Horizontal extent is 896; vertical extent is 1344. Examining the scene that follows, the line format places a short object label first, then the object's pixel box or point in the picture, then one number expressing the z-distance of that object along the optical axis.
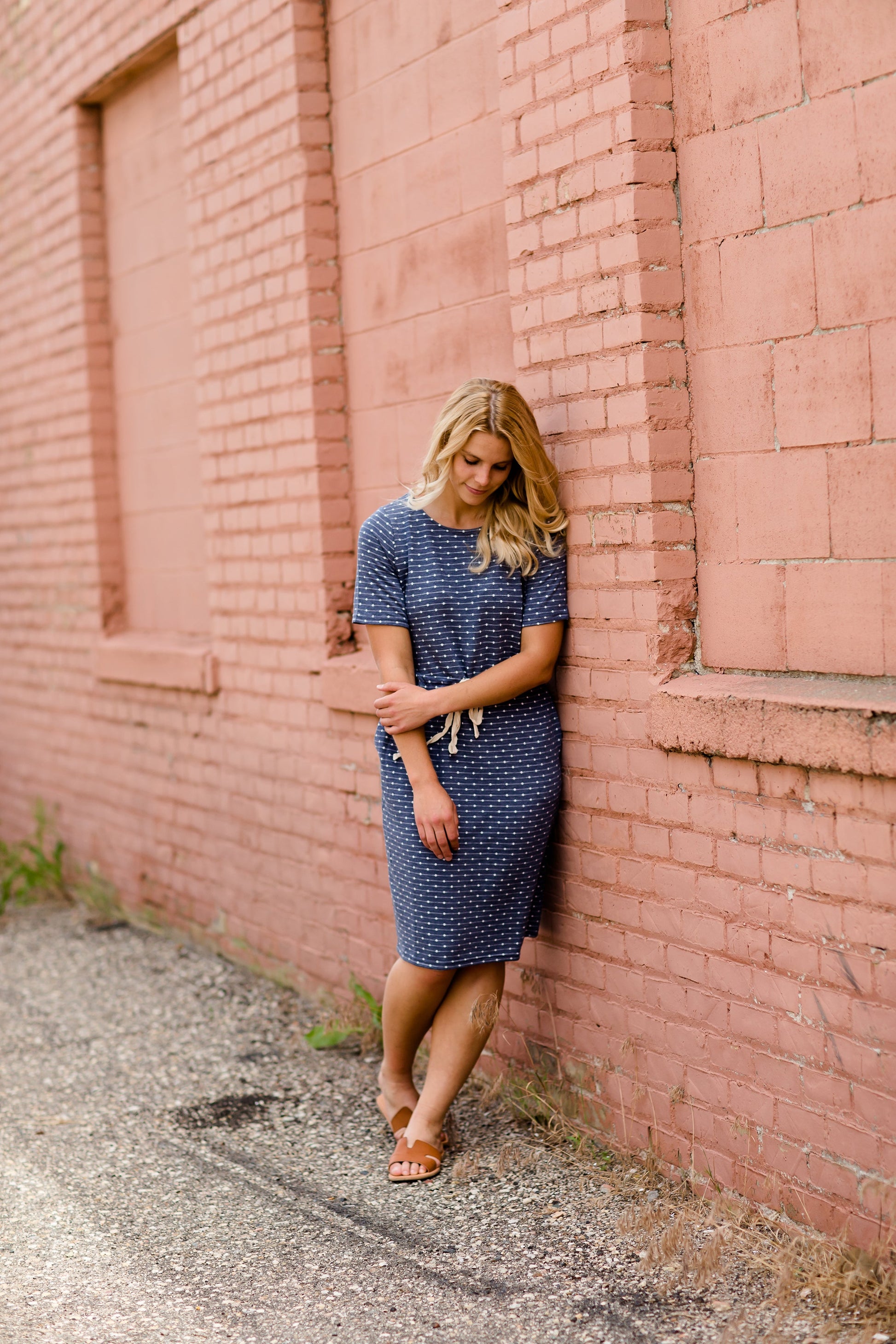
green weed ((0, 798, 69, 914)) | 7.24
